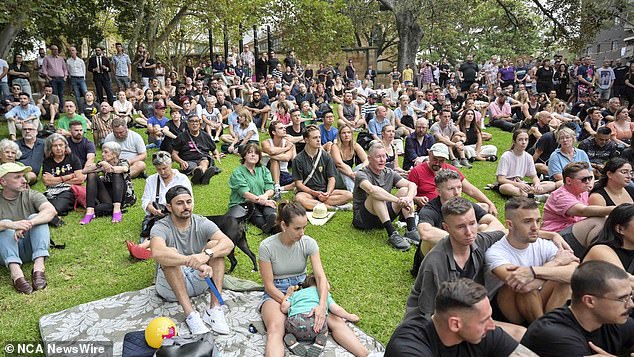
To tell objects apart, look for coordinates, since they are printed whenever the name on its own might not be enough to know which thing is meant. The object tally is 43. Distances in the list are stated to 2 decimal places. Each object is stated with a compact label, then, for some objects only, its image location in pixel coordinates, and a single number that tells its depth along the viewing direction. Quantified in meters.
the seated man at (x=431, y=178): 6.03
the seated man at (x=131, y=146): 8.44
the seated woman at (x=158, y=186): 5.91
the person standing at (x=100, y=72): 14.91
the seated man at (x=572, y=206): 4.72
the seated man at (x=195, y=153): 8.89
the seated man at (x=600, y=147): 8.27
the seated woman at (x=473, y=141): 10.59
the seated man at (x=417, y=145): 8.93
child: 3.76
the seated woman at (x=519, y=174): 7.71
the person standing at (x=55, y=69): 13.66
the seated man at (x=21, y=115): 10.67
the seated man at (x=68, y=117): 9.81
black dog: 5.19
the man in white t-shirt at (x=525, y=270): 3.63
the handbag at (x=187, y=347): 3.36
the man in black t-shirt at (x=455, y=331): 2.53
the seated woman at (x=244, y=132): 10.56
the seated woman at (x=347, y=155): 7.89
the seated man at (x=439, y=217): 4.56
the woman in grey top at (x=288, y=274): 3.86
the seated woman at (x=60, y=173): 7.12
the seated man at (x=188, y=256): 4.11
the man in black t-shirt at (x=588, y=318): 2.82
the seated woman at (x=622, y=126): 9.52
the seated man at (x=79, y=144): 7.91
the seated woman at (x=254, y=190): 6.48
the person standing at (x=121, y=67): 15.49
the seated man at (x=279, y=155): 8.11
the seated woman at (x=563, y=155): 7.21
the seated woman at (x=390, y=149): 8.56
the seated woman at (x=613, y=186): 4.90
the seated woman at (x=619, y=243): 3.69
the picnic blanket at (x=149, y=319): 3.98
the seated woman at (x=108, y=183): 7.01
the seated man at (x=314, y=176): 7.29
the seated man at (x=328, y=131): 9.22
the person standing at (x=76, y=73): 13.98
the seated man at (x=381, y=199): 6.15
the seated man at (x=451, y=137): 10.05
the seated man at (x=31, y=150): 7.79
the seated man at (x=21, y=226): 4.92
